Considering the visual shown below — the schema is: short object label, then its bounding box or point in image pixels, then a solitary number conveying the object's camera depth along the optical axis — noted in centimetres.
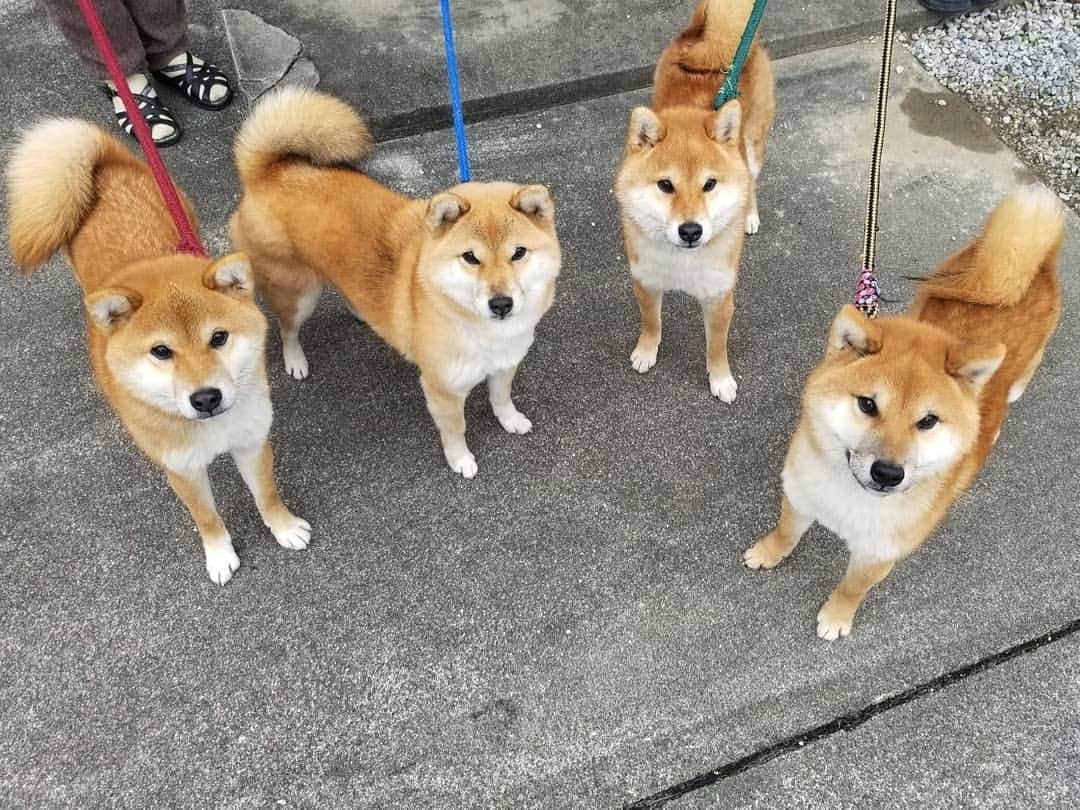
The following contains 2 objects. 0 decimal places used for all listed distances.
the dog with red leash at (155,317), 208
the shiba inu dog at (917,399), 191
